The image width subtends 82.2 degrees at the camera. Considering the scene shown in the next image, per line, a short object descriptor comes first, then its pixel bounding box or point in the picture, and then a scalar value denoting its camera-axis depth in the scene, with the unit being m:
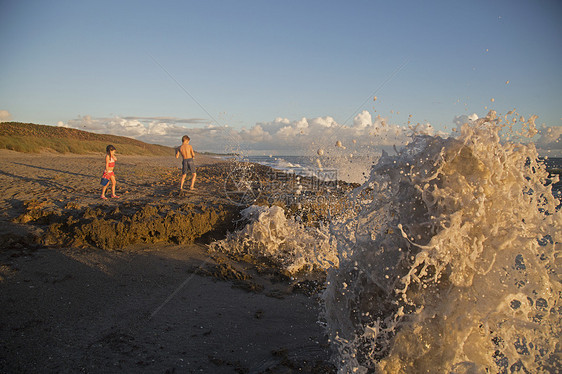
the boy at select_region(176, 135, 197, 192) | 9.70
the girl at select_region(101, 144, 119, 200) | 8.34
